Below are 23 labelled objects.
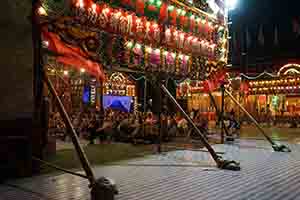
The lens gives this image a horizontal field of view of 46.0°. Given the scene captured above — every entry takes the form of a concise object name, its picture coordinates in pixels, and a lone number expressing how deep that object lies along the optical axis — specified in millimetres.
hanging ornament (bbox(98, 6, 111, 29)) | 7898
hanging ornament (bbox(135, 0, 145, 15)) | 9055
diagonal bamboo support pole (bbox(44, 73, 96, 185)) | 5620
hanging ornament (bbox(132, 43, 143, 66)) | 9102
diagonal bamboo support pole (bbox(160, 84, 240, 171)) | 7664
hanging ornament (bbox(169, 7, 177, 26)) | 10188
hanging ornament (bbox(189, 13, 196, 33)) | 10977
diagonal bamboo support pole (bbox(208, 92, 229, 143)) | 11945
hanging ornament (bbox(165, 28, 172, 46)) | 10086
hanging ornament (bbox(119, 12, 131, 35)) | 8477
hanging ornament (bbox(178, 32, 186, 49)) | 10594
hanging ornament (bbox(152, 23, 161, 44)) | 9594
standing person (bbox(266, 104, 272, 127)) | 27548
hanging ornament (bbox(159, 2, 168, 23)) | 9781
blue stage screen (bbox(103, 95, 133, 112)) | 18562
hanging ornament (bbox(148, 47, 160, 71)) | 9719
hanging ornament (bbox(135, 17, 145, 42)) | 9018
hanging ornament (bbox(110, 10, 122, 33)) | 8219
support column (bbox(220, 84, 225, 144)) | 12020
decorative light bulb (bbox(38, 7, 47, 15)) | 7084
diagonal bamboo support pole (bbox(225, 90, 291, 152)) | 10855
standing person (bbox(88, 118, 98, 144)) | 12547
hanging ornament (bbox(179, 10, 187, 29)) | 10555
